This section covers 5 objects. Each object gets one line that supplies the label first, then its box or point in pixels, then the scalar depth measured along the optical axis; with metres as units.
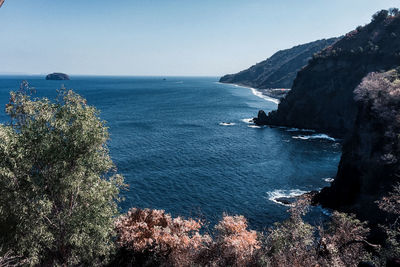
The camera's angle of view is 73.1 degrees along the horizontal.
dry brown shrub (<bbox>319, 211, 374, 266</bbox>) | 19.11
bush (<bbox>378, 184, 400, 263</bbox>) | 20.38
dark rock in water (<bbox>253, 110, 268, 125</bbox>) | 115.50
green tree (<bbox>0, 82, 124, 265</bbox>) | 17.17
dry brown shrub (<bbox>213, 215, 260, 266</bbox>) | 19.02
